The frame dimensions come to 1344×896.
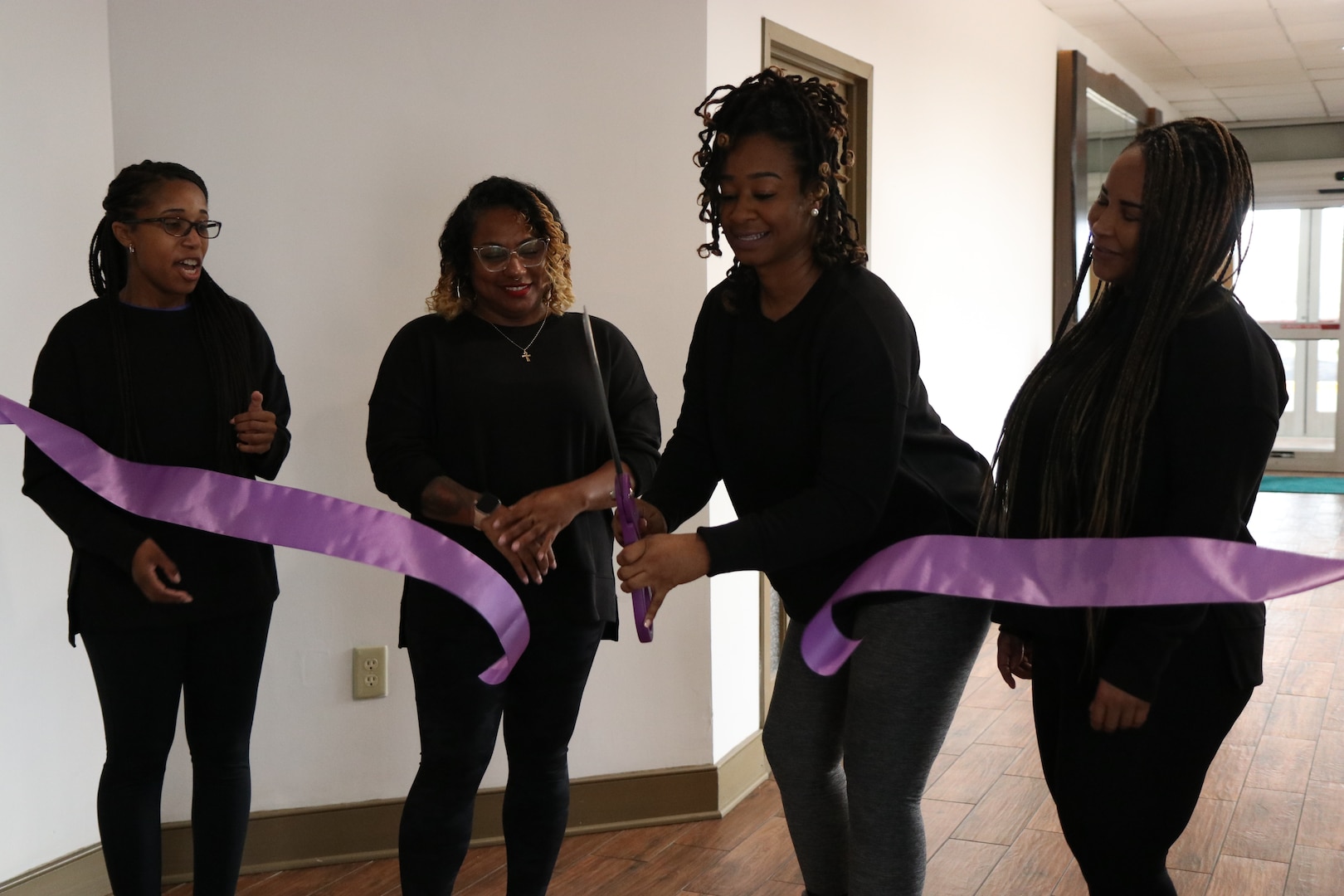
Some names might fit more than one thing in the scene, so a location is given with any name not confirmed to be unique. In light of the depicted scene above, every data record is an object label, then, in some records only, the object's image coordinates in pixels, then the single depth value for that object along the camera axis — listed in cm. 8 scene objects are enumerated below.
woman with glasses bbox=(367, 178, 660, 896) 218
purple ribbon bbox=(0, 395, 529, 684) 202
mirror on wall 671
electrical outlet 300
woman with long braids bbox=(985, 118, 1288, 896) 150
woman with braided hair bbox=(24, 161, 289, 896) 211
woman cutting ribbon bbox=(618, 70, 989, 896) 167
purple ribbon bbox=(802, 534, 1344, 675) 148
